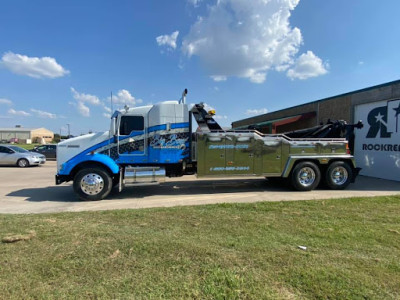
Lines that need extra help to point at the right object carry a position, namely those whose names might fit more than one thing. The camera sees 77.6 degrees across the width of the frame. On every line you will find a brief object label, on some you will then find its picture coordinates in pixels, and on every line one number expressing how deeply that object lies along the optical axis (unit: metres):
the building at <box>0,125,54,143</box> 128.95
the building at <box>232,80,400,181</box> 10.30
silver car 16.64
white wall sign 10.27
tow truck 7.25
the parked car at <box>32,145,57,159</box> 22.18
